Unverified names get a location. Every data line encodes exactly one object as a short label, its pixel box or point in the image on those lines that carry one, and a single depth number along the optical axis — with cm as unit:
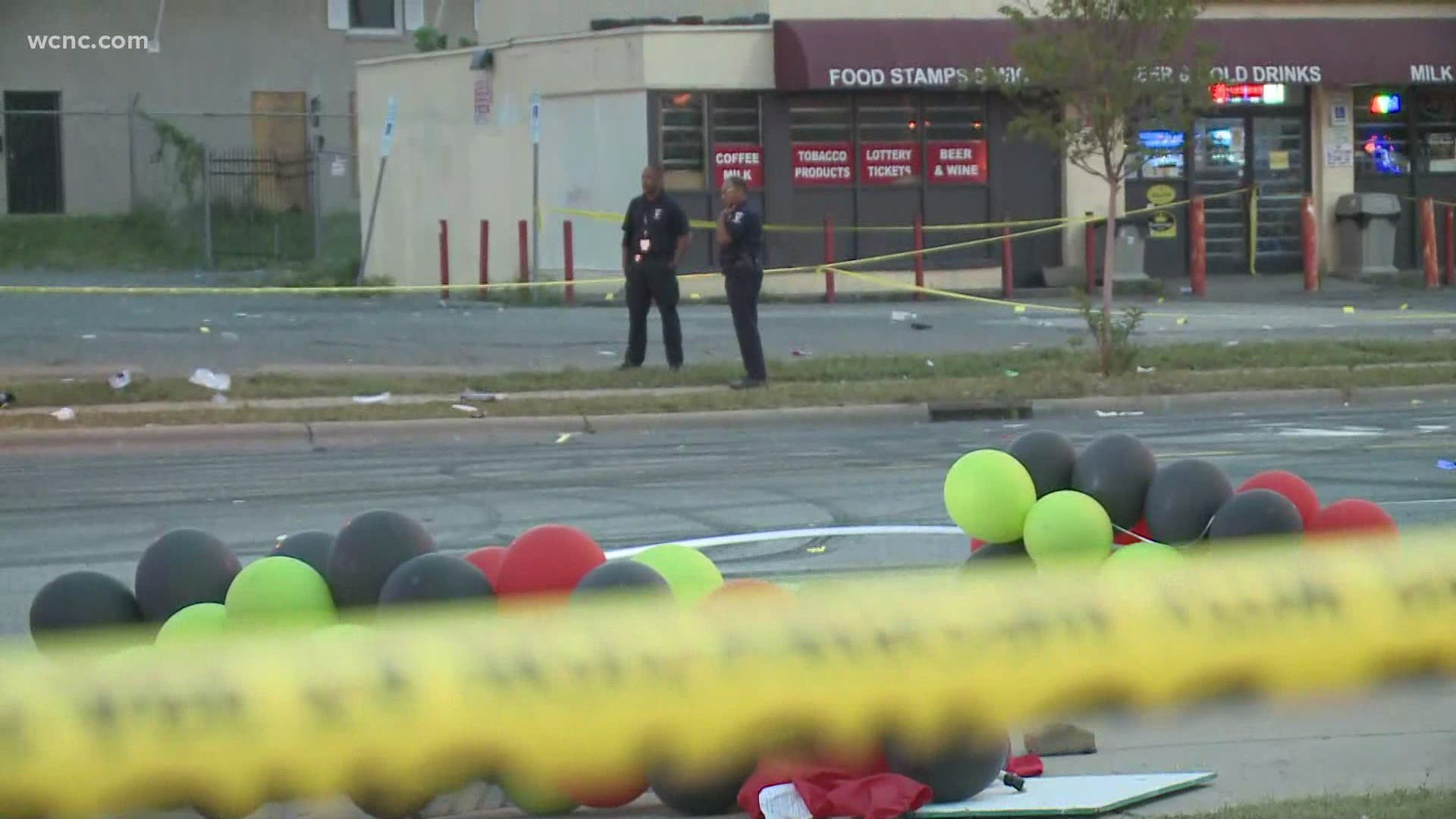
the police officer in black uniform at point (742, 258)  3067
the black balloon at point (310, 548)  1179
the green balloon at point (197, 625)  1062
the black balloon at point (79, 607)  1136
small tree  3278
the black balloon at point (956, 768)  944
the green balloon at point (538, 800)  876
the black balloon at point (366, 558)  1114
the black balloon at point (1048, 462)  1391
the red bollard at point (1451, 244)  5278
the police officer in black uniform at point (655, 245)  3228
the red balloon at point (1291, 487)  1317
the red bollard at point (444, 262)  5172
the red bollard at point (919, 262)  5037
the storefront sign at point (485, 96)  5362
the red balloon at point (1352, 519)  1193
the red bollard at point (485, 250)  5053
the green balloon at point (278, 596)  1085
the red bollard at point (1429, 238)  5181
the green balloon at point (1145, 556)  959
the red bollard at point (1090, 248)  5281
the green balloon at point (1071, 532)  1273
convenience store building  5072
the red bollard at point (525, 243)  5003
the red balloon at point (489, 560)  1157
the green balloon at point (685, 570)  1121
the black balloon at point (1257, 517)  1213
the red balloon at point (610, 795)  969
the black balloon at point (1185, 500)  1280
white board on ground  996
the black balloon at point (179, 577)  1159
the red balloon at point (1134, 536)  1315
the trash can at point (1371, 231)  5466
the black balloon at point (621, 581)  987
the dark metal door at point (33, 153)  7325
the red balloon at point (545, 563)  1095
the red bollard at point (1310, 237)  5319
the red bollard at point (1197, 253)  5197
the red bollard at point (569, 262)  4875
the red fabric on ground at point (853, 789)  967
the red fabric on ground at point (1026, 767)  1086
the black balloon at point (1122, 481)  1330
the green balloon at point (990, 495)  1322
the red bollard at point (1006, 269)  5041
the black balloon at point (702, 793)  953
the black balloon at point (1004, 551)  1341
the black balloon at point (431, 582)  1038
